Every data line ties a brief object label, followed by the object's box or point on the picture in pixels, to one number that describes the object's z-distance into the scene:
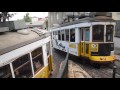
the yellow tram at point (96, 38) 9.41
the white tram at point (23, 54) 3.68
